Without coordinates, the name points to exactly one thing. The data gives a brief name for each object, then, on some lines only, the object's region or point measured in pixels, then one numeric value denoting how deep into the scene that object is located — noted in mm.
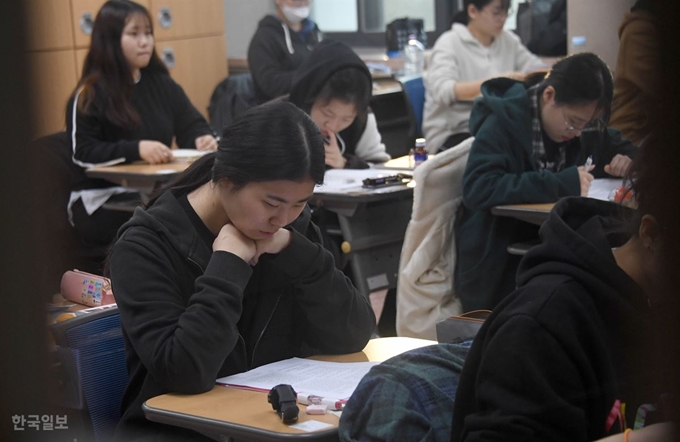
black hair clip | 1418
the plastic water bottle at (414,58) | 6254
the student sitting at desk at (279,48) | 4852
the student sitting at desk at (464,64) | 4711
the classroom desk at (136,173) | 3721
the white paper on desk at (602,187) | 2812
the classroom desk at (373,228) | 3367
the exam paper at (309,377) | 1565
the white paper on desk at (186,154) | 4035
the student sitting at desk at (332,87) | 3342
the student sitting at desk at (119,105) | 3854
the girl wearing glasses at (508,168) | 2996
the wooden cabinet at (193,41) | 5871
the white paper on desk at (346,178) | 3385
